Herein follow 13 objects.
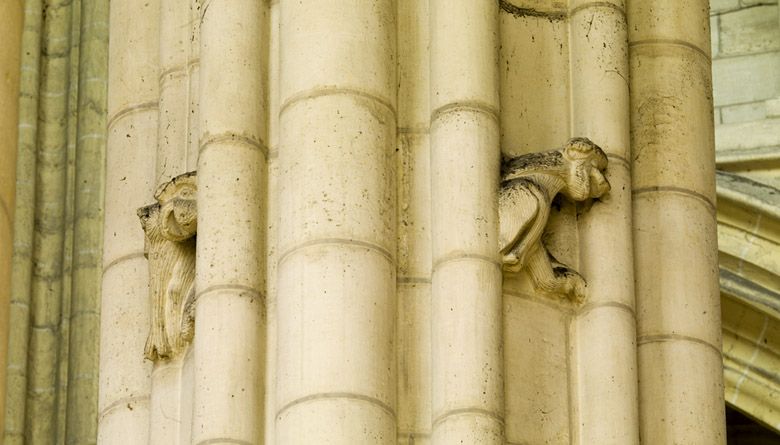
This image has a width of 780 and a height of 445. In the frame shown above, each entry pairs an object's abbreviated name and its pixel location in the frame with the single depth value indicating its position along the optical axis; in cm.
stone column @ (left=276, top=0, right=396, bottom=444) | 903
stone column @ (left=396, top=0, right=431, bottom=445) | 923
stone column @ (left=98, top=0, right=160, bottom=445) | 1017
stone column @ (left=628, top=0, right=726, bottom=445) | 992
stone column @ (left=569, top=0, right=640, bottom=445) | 954
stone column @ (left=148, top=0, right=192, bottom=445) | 985
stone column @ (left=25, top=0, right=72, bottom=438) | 1408
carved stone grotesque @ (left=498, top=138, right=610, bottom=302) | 944
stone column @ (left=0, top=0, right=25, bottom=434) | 1162
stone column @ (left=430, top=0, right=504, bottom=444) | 906
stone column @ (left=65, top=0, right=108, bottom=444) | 1404
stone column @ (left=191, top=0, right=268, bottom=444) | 933
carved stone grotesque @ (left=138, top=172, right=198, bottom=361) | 992
